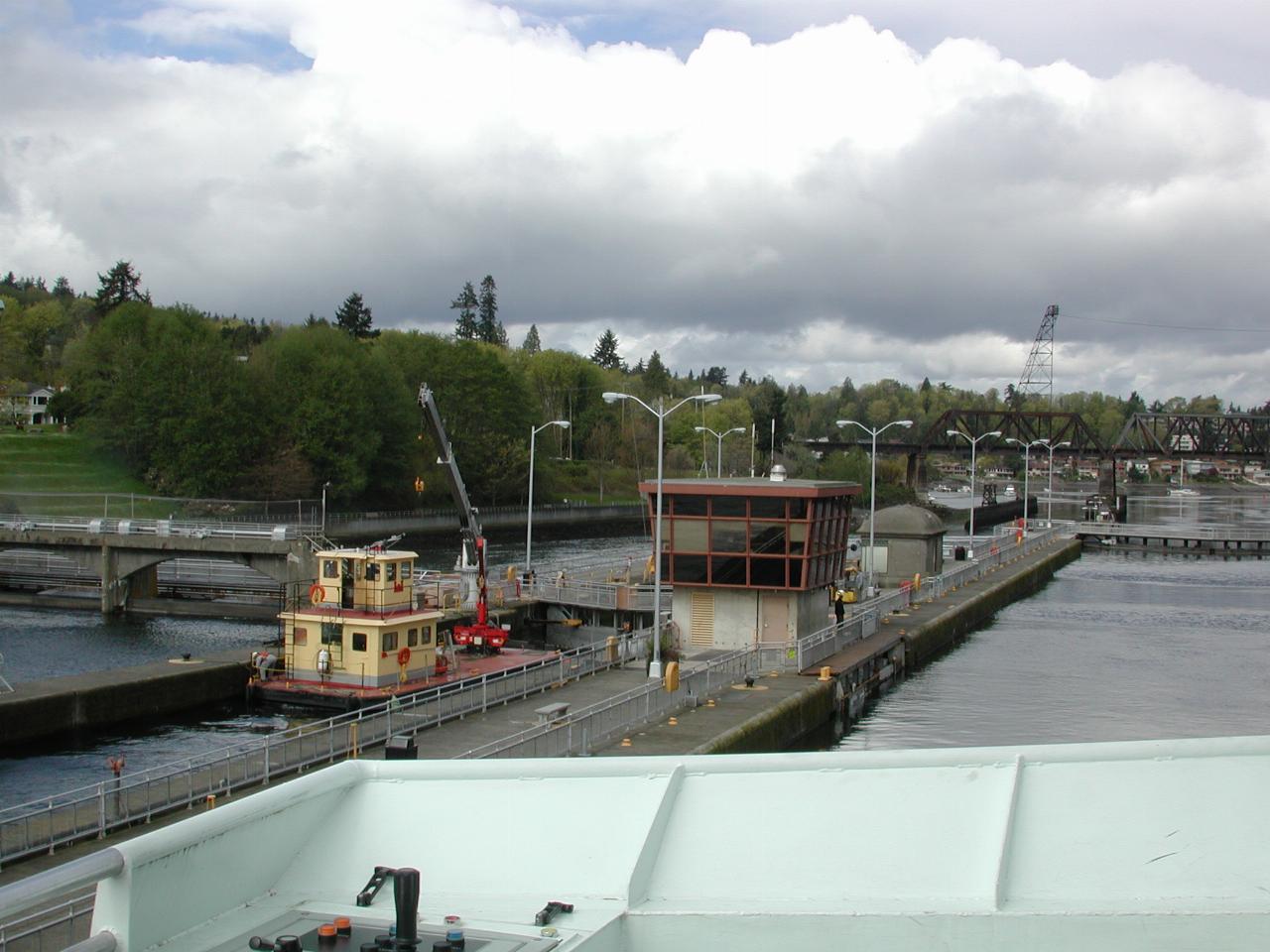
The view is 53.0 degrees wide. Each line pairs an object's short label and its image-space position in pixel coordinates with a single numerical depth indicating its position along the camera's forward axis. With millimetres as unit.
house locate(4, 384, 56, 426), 144975
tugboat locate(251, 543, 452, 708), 38656
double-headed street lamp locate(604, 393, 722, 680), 34812
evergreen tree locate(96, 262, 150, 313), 163500
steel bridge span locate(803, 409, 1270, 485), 170500
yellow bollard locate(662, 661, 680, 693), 32875
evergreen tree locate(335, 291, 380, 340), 170125
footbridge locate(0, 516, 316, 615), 62500
